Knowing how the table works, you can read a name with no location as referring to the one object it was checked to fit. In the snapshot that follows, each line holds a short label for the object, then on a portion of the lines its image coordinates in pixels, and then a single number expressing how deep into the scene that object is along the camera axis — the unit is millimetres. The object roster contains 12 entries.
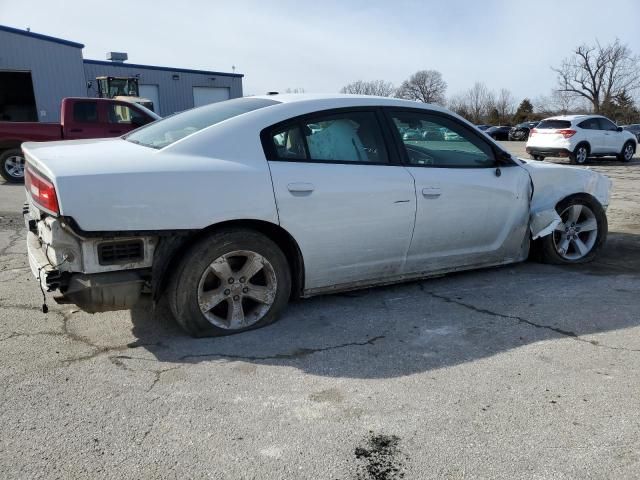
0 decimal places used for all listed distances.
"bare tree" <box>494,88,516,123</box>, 70312
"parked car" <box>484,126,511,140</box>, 41672
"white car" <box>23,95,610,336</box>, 3070
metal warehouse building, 21000
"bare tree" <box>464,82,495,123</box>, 78256
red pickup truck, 11023
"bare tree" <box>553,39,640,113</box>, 69375
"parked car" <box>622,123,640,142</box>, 37250
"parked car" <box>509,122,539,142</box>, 40844
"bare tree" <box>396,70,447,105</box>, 86375
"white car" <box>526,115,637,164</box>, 17203
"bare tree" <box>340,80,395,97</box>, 72562
